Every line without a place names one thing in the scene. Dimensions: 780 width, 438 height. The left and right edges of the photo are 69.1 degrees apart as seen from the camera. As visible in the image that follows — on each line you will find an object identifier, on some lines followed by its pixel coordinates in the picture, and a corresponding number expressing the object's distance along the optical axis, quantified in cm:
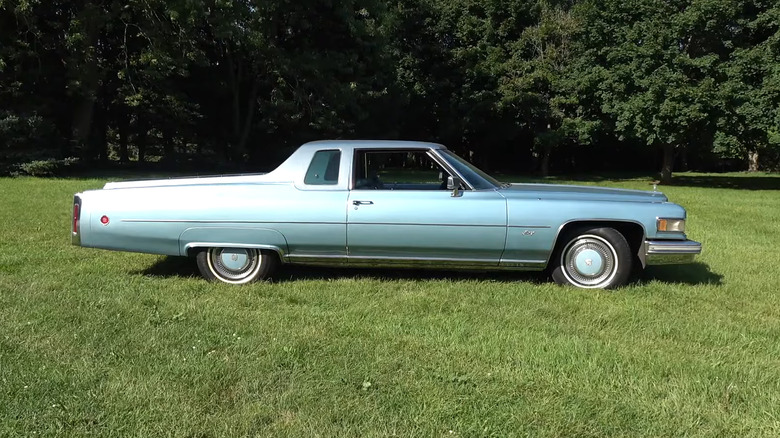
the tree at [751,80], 2003
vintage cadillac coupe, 530
